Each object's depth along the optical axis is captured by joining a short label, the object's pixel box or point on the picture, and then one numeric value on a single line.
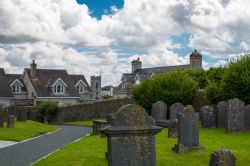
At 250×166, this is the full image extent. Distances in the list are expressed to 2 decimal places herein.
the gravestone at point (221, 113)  29.41
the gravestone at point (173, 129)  23.86
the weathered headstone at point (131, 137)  10.55
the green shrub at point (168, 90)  40.84
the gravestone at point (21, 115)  42.72
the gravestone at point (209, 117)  30.45
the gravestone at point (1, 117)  35.38
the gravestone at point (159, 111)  35.16
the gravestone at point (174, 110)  32.25
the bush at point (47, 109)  60.12
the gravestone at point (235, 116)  25.95
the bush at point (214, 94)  35.30
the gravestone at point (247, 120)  26.69
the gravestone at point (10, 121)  34.97
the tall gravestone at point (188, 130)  19.08
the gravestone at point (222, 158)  9.51
